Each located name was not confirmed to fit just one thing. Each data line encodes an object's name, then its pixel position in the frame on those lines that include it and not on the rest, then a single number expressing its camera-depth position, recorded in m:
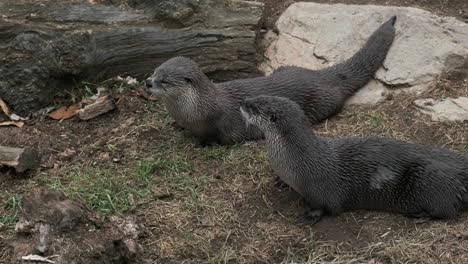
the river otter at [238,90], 4.01
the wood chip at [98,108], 4.36
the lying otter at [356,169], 3.21
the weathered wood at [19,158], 3.70
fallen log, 4.37
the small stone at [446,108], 4.03
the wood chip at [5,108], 4.38
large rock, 4.40
